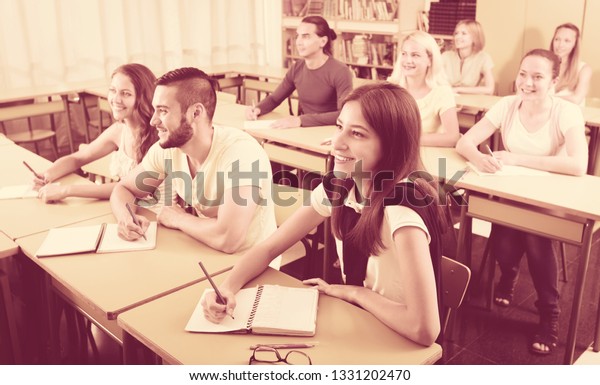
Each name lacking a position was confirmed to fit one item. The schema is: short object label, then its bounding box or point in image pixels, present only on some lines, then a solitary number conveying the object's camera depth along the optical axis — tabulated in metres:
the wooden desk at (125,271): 1.68
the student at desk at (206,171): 1.99
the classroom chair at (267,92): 4.37
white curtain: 5.53
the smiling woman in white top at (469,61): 5.27
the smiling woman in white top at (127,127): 2.50
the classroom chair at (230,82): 6.30
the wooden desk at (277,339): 1.37
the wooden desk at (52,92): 4.95
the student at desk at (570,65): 4.86
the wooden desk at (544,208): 2.27
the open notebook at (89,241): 1.95
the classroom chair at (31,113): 4.81
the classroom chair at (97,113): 5.10
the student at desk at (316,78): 3.82
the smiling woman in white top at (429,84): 3.28
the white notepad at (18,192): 2.50
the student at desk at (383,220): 1.41
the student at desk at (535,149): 2.64
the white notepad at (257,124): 3.77
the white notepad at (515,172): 2.69
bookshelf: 6.54
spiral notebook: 1.46
